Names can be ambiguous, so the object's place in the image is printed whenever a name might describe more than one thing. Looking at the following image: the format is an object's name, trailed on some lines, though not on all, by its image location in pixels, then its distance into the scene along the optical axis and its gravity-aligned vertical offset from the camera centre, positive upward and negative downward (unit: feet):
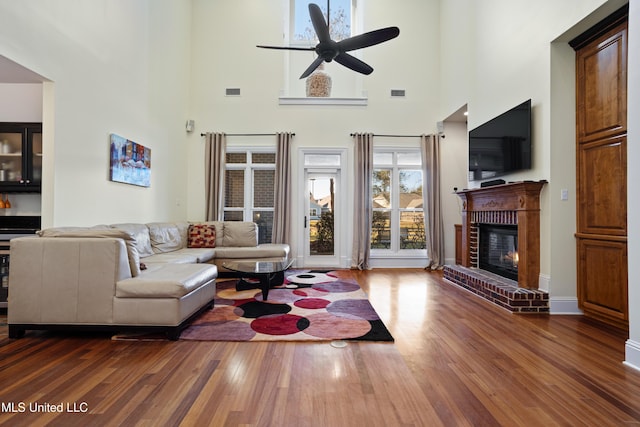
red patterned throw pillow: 18.24 -1.00
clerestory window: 22.59 +13.54
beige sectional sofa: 8.66 -1.88
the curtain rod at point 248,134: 21.30 +5.44
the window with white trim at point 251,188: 21.58 +1.99
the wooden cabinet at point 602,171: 9.53 +1.51
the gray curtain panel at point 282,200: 20.66 +1.15
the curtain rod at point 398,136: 21.33 +5.34
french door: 21.40 +0.43
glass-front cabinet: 12.19 +2.28
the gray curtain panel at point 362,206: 20.61 +0.78
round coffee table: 12.78 -2.07
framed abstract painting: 13.78 +2.53
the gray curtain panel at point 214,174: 20.86 +2.81
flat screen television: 12.39 +3.14
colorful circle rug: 9.12 -3.19
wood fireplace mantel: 11.87 +0.22
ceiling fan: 11.78 +6.75
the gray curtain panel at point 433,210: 20.57 +0.55
